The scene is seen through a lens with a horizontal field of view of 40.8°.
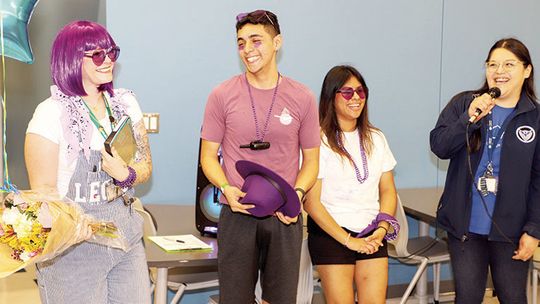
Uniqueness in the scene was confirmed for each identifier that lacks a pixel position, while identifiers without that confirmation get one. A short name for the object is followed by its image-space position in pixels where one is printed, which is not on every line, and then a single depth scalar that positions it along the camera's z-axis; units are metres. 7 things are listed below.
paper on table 3.35
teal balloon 3.01
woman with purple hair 2.29
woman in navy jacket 3.11
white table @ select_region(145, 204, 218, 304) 3.19
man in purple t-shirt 2.95
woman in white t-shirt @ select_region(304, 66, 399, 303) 3.39
